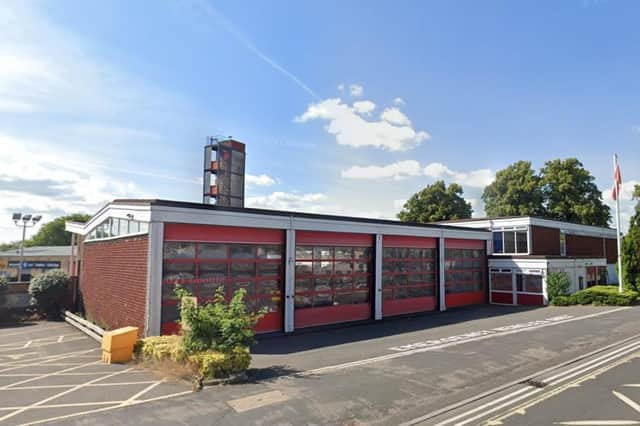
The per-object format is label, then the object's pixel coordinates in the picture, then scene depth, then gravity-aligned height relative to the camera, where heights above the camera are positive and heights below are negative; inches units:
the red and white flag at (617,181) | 1043.9 +183.5
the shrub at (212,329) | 407.8 -79.3
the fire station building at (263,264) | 550.6 -22.6
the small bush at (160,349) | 419.8 -107.1
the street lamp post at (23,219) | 1480.1 +104.0
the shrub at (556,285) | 1006.5 -77.8
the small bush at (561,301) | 986.1 -114.1
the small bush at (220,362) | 383.6 -105.8
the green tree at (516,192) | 1795.0 +270.2
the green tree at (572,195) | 1705.2 +247.2
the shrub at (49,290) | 927.0 -94.6
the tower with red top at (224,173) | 1143.6 +216.2
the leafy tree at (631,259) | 1075.8 -13.6
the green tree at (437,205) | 1988.2 +231.9
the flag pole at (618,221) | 1038.9 +83.5
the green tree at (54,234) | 3339.1 +114.9
